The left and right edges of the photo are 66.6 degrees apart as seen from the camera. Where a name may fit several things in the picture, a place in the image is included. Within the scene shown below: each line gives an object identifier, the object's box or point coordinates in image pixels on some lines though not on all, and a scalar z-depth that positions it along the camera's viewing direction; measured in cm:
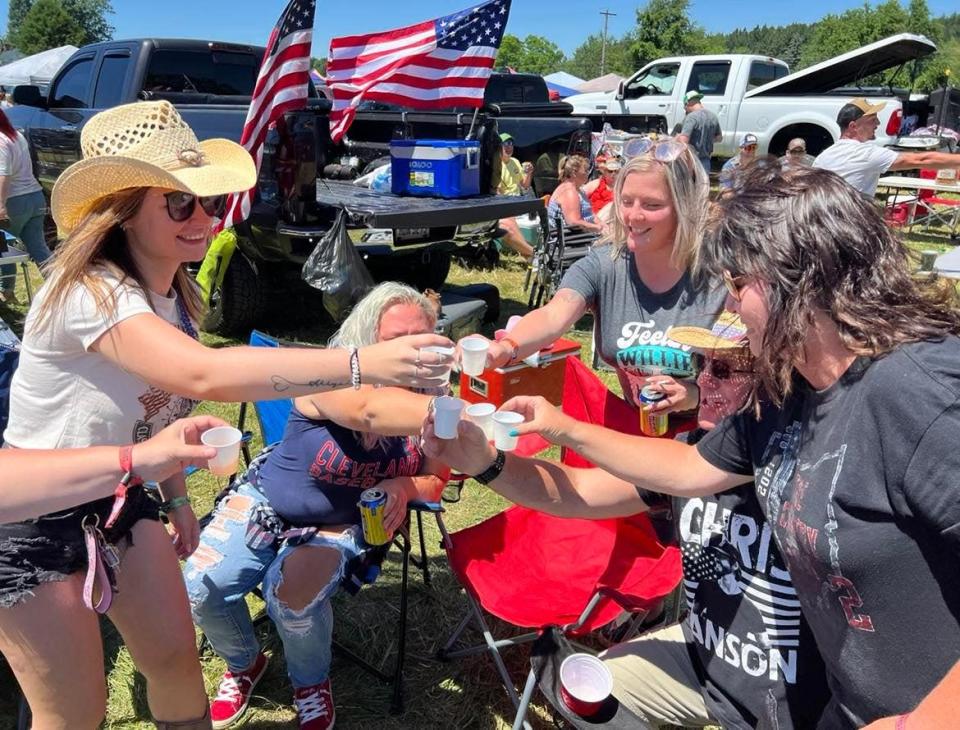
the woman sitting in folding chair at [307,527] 235
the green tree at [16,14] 8075
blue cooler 594
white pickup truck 1362
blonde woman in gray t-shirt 267
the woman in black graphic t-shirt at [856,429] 119
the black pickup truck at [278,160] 519
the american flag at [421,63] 562
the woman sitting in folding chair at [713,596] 174
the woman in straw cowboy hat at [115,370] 155
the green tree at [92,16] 6278
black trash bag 498
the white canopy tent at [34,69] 2788
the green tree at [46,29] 5462
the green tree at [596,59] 5834
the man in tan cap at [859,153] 634
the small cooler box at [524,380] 451
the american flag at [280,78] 484
